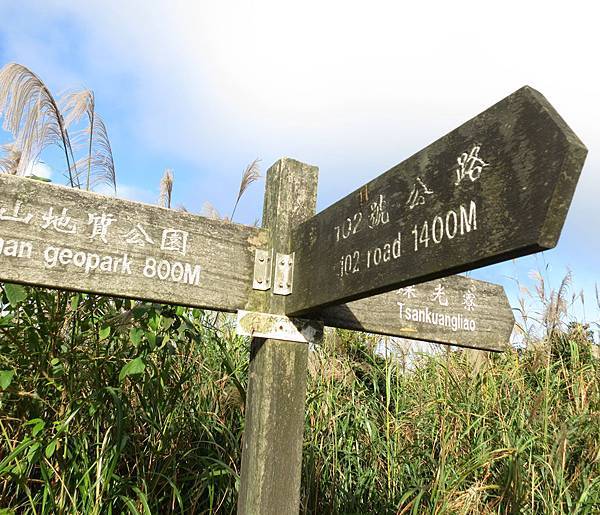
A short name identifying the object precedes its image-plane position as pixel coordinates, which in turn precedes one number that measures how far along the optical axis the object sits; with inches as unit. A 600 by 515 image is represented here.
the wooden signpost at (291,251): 42.0
